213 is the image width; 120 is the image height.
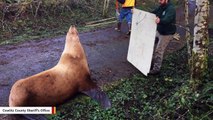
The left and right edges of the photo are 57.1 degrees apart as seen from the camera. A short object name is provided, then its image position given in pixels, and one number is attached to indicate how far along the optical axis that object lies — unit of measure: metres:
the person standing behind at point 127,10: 6.11
